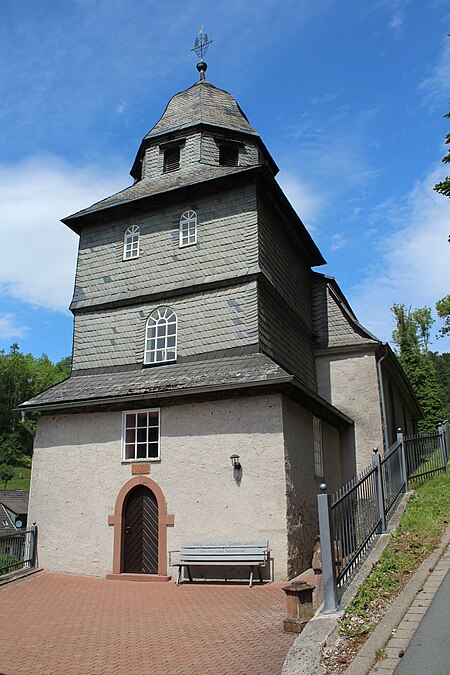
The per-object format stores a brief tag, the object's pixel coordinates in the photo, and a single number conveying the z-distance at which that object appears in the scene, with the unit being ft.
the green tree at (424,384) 118.32
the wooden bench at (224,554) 37.39
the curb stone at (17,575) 40.91
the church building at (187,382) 41.14
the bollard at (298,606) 23.11
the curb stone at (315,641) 17.42
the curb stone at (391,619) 16.63
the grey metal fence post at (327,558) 21.33
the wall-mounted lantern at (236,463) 40.75
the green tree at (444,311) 137.39
